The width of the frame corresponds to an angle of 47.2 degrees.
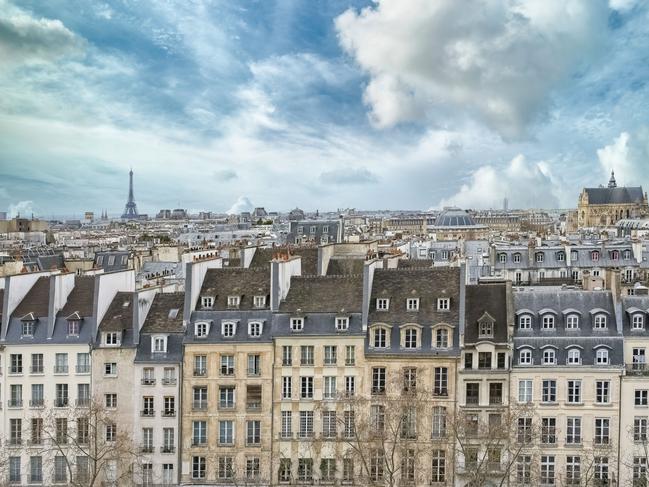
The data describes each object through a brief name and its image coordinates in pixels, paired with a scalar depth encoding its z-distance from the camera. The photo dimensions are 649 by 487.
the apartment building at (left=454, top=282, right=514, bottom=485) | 44.62
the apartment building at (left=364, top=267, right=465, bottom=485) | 46.03
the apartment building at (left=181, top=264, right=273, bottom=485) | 47.88
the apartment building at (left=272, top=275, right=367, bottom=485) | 47.34
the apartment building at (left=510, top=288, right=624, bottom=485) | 45.62
